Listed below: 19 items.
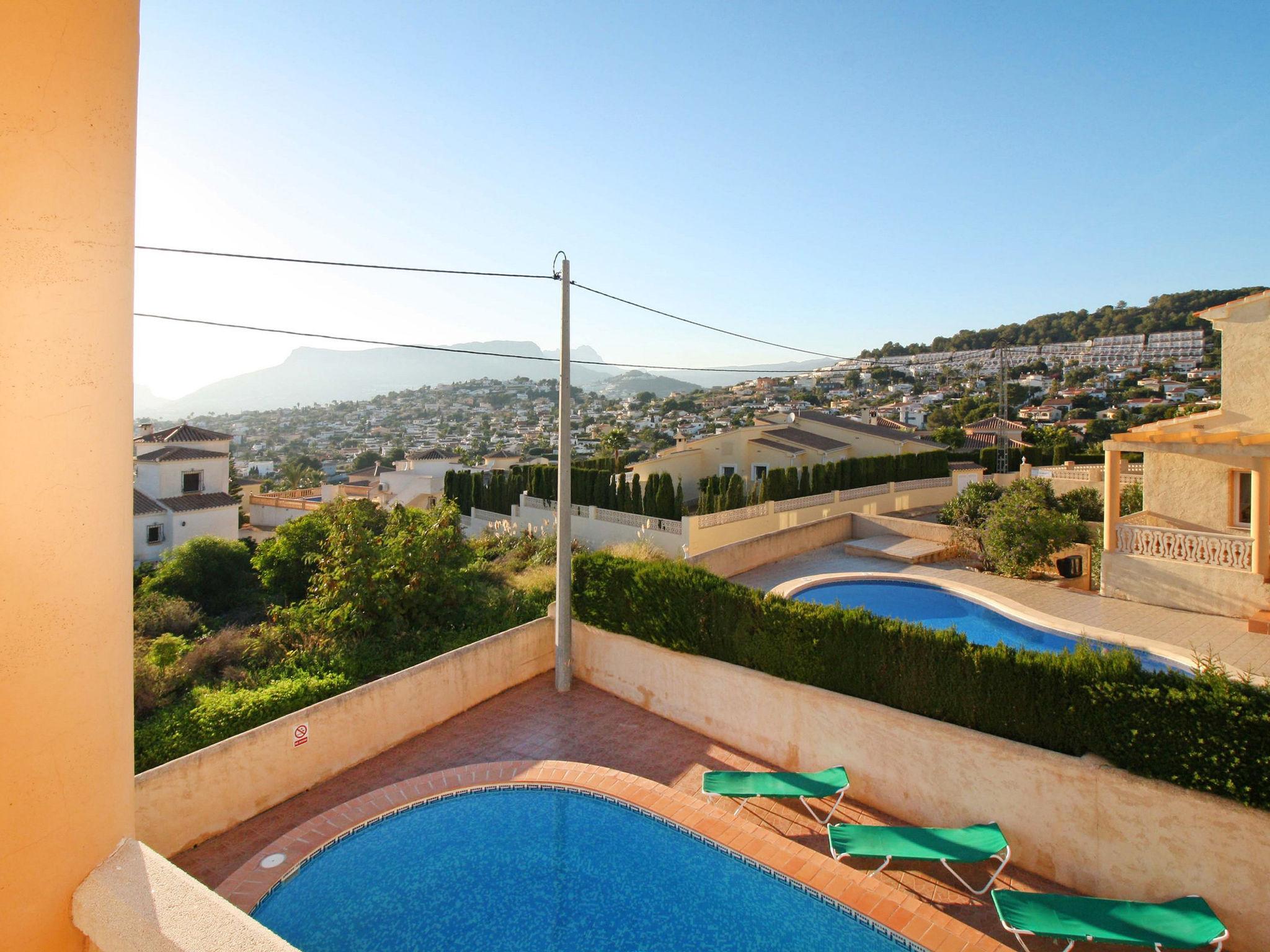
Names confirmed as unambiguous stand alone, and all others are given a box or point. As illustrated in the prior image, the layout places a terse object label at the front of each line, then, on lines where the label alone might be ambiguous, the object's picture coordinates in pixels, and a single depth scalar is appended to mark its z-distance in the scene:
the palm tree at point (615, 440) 36.94
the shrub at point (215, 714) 7.95
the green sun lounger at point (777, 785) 7.32
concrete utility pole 10.30
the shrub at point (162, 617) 16.81
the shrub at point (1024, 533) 15.53
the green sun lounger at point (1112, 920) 5.35
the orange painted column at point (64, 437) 1.69
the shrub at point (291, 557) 19.20
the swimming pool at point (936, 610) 12.04
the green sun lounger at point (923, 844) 6.29
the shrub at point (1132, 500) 19.03
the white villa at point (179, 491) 31.08
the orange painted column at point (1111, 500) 13.57
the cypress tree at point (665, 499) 21.61
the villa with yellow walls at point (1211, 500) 12.12
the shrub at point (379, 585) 11.64
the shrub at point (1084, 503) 20.73
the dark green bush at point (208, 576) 22.55
